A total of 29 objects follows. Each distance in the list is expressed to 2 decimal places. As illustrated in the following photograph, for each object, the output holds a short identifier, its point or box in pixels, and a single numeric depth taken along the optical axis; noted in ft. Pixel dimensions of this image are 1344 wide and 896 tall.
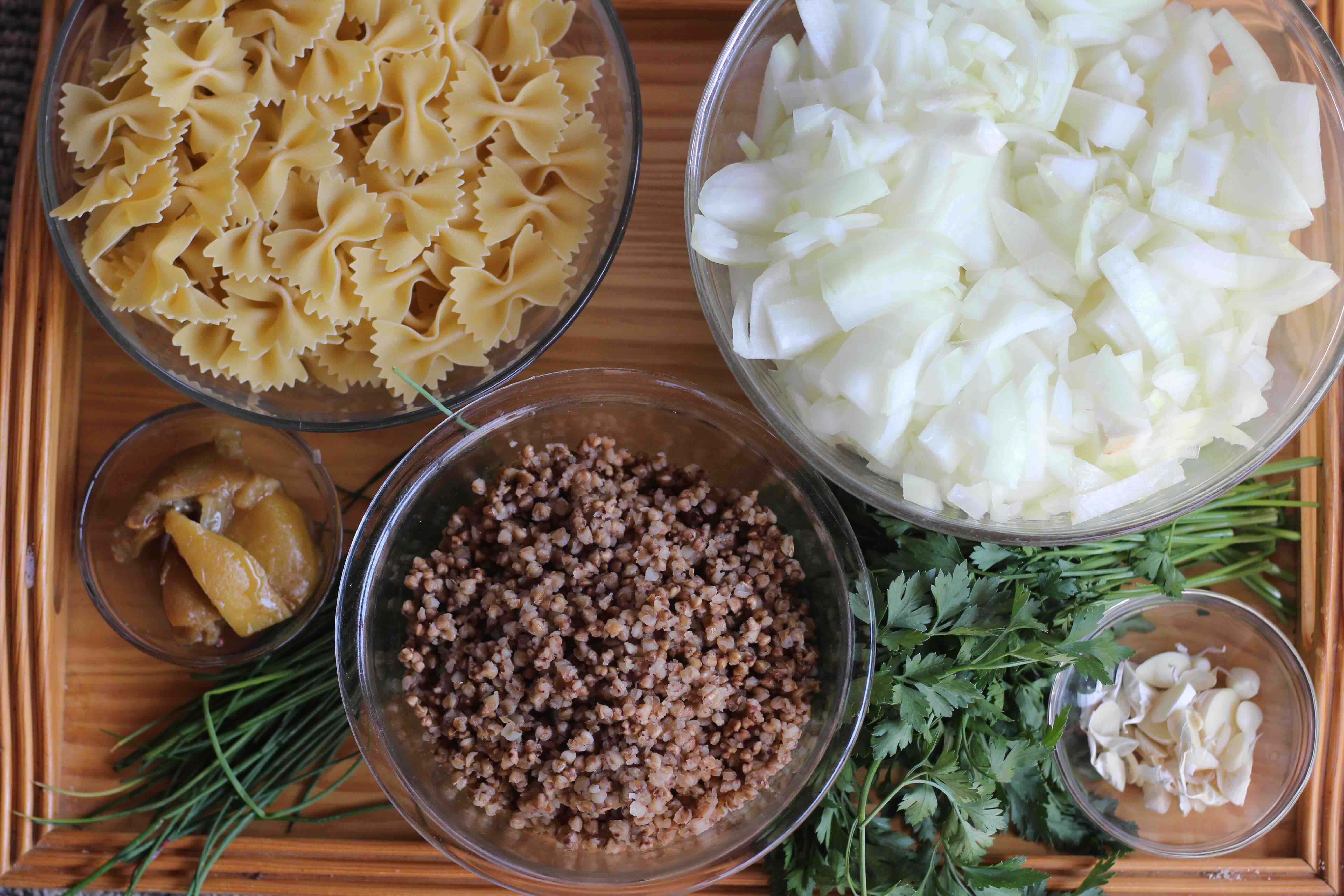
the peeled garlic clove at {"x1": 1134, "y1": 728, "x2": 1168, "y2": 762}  2.24
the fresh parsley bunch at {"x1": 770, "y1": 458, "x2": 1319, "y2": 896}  2.09
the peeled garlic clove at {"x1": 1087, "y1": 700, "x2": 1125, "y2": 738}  2.25
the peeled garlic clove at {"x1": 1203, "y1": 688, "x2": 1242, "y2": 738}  2.24
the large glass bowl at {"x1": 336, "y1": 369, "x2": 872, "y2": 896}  2.12
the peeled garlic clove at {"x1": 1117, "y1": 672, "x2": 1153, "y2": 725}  2.25
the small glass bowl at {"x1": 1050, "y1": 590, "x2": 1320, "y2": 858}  2.24
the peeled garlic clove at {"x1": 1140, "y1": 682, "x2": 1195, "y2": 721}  2.23
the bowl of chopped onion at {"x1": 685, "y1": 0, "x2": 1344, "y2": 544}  1.93
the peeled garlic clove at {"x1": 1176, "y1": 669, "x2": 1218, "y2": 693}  2.26
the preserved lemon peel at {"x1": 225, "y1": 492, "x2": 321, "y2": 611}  2.20
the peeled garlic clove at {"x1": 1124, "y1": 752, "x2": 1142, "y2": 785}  2.25
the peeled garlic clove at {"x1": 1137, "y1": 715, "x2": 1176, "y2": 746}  2.24
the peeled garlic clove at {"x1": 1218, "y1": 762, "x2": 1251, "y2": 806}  2.23
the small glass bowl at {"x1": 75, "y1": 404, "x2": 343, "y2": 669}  2.24
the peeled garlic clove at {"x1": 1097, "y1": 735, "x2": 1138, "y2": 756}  2.25
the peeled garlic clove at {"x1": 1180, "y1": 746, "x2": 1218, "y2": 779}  2.22
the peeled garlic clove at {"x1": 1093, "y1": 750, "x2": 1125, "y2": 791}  2.24
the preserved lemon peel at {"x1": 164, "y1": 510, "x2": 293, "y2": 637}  2.16
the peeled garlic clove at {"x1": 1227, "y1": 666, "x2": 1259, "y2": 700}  2.25
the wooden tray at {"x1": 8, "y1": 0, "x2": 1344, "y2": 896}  2.24
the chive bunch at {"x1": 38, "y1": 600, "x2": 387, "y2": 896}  2.22
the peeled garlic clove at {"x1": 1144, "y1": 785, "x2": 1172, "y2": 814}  2.24
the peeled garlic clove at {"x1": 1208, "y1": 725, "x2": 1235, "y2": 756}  2.25
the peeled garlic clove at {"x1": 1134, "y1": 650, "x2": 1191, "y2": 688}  2.26
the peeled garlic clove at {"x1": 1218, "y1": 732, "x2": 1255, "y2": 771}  2.23
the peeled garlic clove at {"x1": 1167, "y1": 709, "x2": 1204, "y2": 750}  2.22
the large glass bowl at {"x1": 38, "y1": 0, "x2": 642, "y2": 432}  2.15
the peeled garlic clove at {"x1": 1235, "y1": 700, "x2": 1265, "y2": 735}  2.25
